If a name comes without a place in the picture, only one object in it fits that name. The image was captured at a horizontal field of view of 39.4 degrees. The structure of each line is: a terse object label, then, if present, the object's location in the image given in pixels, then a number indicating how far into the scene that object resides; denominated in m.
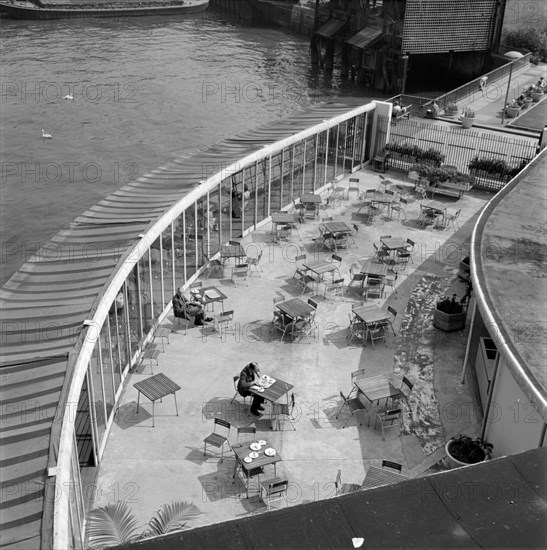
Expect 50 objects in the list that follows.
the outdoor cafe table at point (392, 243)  21.77
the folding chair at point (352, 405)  15.37
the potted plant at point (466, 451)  13.99
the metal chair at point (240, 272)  20.92
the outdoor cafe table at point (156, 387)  14.95
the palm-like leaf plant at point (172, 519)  10.96
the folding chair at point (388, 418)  14.93
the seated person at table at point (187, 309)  18.25
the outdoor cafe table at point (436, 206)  24.78
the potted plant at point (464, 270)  21.50
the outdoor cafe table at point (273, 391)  15.06
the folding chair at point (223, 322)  18.27
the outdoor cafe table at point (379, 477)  12.61
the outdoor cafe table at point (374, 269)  20.14
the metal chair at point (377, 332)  18.12
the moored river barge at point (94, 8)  68.75
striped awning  9.56
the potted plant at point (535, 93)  42.25
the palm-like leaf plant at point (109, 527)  10.86
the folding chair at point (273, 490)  12.94
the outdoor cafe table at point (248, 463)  13.19
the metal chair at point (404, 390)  15.52
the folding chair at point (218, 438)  13.88
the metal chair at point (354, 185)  27.19
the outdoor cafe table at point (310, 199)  24.91
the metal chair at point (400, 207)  25.43
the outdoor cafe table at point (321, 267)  20.23
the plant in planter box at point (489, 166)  28.42
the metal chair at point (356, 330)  18.33
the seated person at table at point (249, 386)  15.30
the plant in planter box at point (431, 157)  29.44
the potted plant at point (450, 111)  38.53
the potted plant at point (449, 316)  18.67
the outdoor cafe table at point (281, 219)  23.17
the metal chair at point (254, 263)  21.36
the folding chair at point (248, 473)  13.24
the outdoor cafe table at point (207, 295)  18.80
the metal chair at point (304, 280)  20.58
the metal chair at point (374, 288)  20.31
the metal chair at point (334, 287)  20.56
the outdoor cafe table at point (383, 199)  25.23
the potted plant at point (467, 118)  36.03
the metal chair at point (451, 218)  25.09
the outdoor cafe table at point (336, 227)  22.64
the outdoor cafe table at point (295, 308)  17.92
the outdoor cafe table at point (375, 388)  15.22
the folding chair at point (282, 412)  15.27
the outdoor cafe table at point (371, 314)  17.84
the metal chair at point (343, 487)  12.75
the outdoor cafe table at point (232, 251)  20.77
